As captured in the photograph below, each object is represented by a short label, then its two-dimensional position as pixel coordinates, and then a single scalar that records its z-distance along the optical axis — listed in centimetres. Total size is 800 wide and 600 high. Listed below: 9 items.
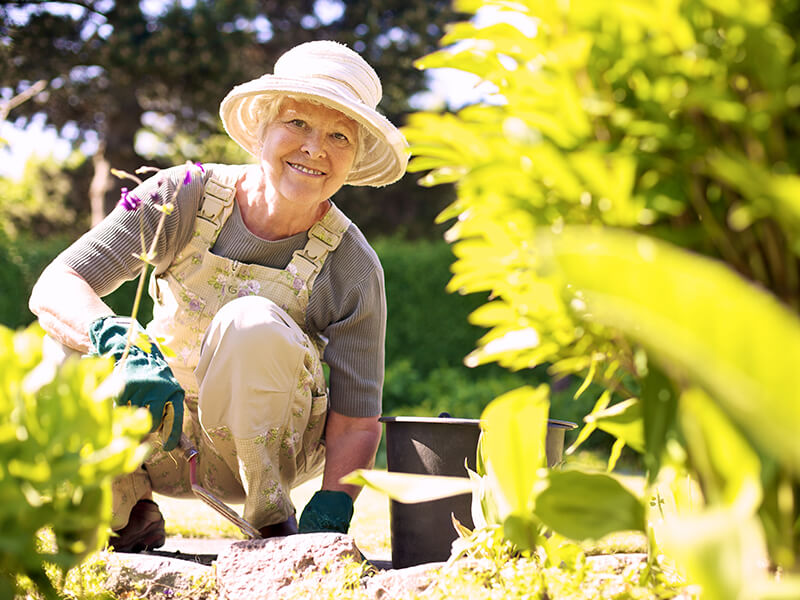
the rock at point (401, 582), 150
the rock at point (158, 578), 168
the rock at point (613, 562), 150
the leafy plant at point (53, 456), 89
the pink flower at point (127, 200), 187
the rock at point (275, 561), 162
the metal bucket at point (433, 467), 201
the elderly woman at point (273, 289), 210
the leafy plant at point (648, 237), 63
